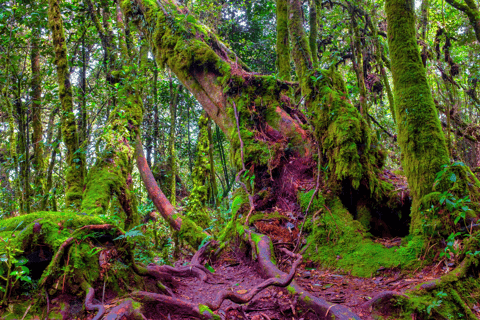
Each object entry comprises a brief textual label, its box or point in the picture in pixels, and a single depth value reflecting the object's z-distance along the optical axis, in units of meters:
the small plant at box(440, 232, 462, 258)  2.91
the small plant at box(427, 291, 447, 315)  2.39
